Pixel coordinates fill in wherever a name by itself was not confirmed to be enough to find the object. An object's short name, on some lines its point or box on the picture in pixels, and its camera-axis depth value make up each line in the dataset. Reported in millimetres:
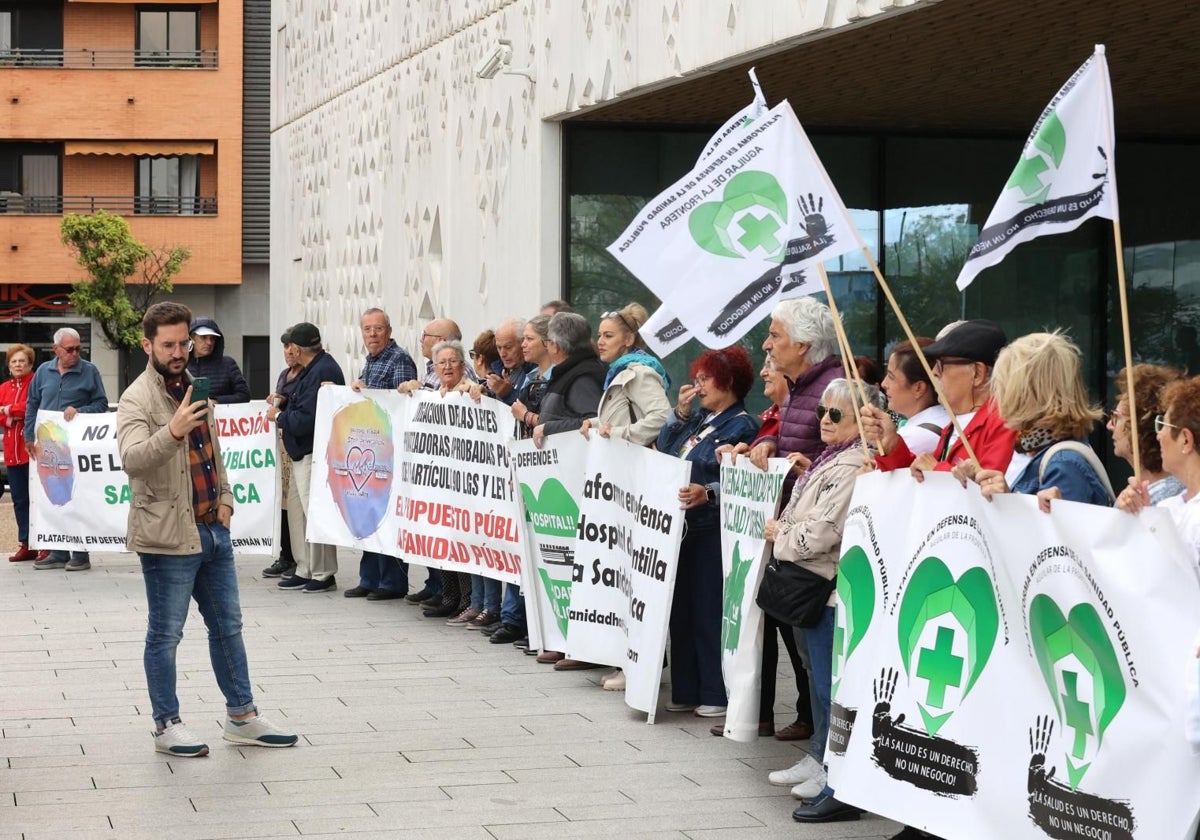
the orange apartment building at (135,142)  50562
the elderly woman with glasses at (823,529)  7004
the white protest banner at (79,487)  15727
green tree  47250
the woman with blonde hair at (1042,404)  5824
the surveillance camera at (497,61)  15547
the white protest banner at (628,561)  8695
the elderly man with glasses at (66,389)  16016
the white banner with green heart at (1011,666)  4828
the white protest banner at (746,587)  7836
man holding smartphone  7797
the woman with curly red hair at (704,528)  8695
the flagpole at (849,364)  6512
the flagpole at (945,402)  5707
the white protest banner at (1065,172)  5430
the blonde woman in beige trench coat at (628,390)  9484
